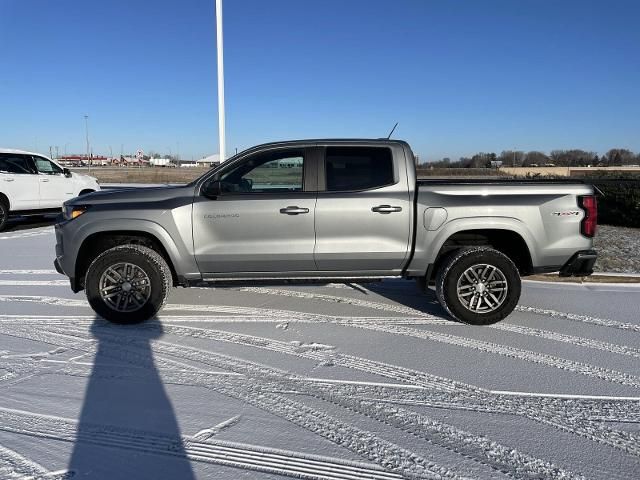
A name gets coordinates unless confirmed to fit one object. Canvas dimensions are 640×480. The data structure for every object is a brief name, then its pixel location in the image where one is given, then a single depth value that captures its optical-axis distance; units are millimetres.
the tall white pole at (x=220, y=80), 13250
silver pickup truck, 4859
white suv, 11867
